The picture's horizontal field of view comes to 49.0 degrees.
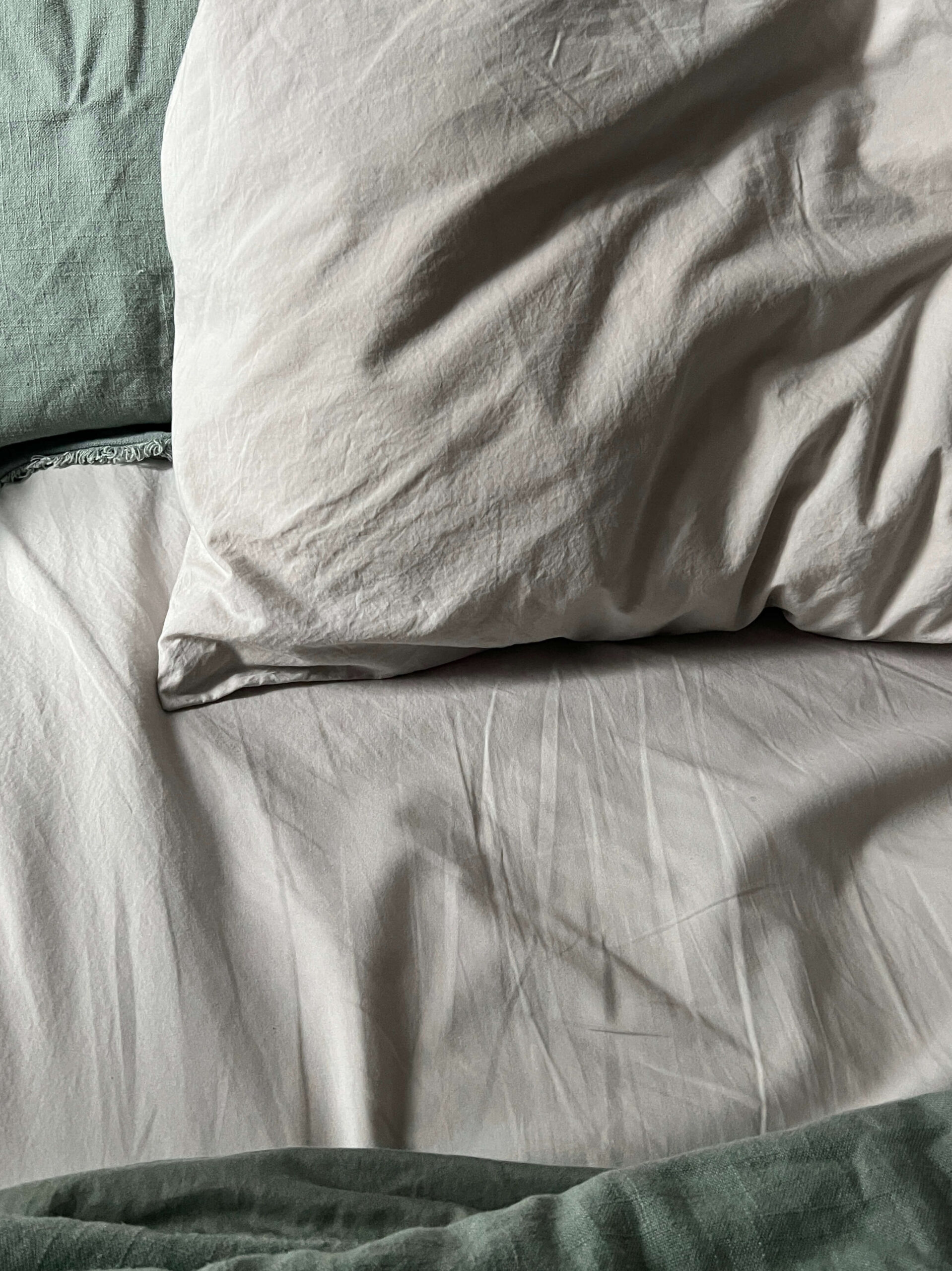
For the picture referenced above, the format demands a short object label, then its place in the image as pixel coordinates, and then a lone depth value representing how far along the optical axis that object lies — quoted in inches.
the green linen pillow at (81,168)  26.2
